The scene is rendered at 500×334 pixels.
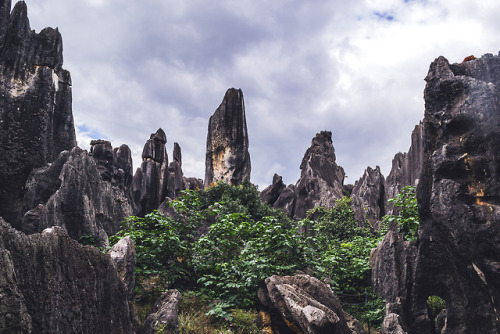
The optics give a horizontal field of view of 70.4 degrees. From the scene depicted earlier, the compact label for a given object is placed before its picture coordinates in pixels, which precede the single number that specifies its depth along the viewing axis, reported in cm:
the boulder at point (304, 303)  688
